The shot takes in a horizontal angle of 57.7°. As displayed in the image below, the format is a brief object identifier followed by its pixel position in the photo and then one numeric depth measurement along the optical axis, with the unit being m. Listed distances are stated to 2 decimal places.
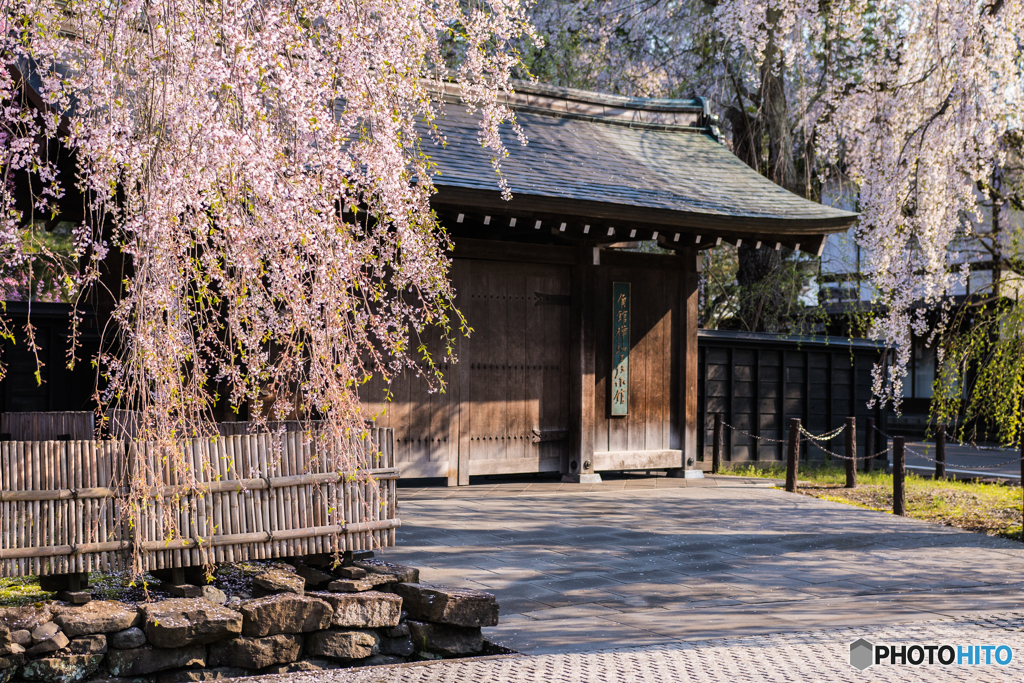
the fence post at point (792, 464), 11.02
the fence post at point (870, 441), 13.87
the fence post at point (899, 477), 9.72
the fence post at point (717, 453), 12.92
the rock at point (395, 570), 5.46
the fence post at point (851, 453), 11.71
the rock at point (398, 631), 5.18
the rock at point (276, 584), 5.12
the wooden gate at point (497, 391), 10.30
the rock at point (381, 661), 5.06
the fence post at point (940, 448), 12.70
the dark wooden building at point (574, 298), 10.23
